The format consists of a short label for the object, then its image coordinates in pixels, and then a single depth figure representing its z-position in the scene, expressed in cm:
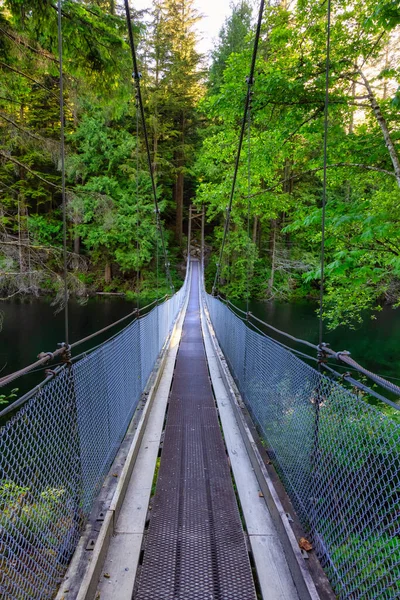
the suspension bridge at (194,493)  114
